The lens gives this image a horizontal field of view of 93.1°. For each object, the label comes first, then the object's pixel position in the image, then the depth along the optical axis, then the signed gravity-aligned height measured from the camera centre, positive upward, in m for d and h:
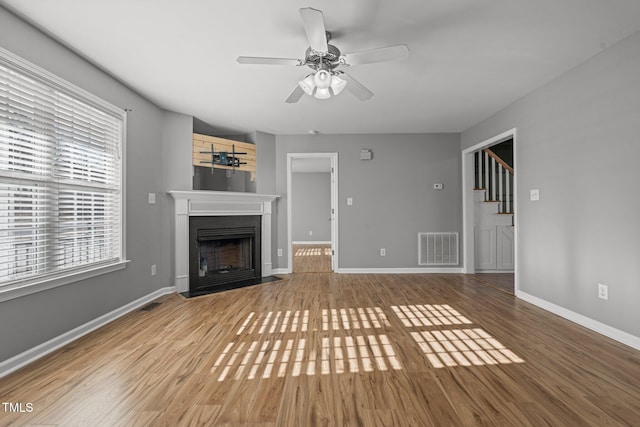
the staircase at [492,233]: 5.09 -0.27
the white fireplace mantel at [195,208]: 3.92 +0.13
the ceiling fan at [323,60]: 1.83 +1.11
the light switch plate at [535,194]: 3.31 +0.25
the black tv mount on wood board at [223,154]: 4.20 +0.94
